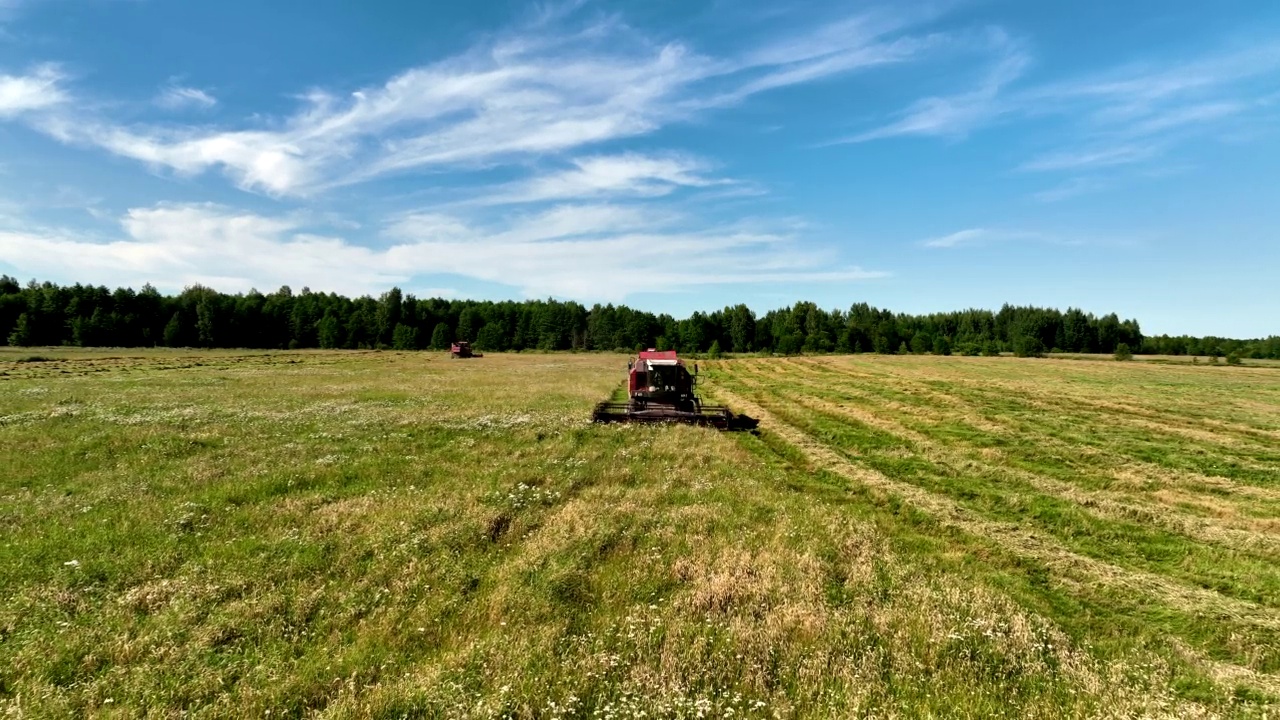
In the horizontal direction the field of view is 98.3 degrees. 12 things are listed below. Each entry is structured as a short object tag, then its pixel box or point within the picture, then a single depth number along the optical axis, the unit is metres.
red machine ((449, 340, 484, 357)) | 98.38
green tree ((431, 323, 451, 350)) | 145.75
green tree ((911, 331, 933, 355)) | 134.00
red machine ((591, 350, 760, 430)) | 26.55
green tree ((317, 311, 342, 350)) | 141.88
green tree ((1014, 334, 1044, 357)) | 132.88
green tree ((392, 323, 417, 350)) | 142.75
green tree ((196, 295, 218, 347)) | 128.38
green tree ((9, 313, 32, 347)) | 110.50
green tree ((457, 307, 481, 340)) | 153.12
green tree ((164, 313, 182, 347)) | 124.88
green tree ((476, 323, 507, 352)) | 147.25
